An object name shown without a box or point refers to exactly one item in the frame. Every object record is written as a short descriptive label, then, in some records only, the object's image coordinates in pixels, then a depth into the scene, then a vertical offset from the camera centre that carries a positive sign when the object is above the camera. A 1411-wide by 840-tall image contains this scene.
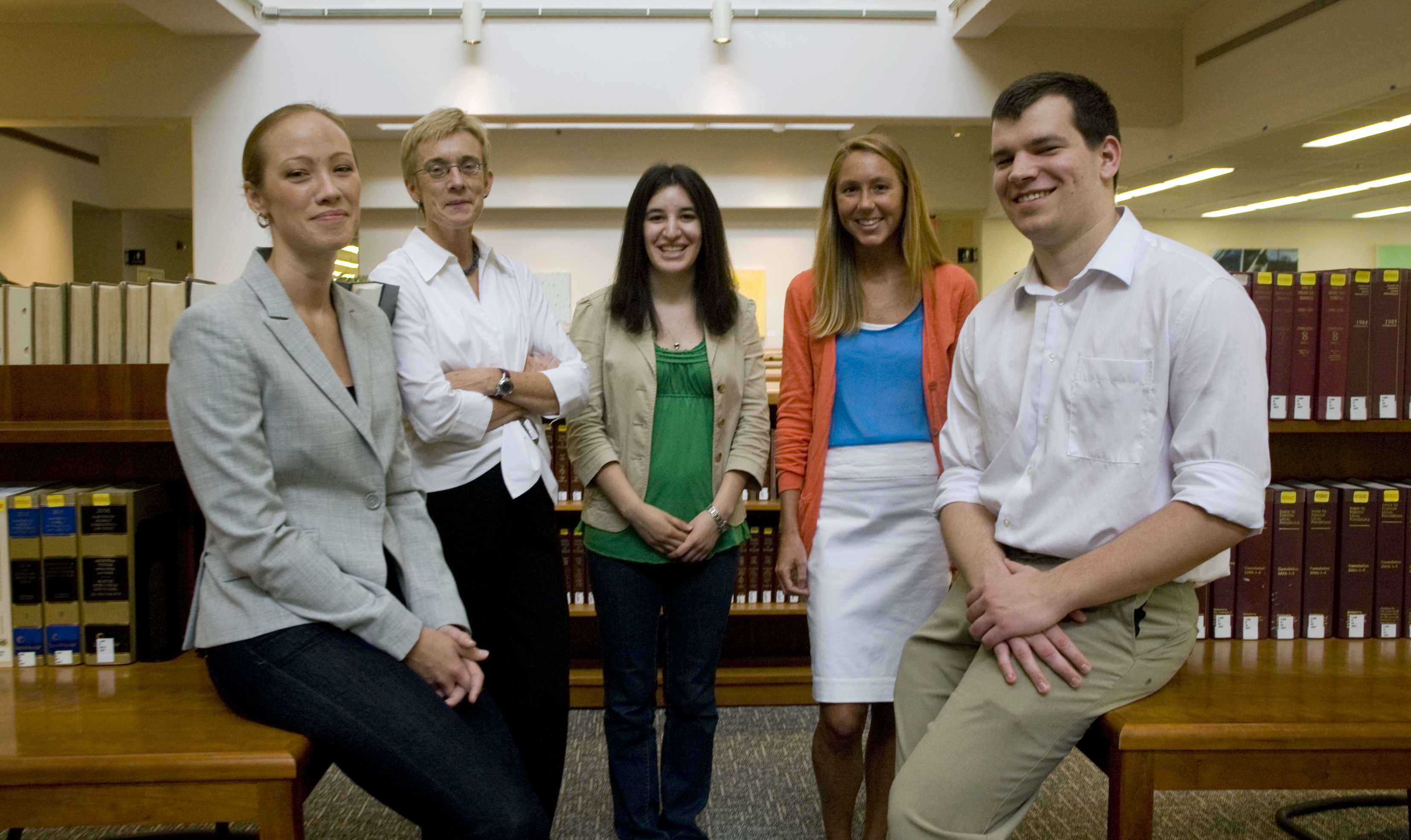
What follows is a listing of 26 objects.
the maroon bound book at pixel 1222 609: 2.12 -0.49
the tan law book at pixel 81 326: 2.05 +0.09
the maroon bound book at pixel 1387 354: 2.12 +0.08
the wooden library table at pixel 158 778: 1.42 -0.60
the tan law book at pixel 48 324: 2.04 +0.10
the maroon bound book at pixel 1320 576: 2.13 -0.42
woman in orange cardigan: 2.07 -0.15
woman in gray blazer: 1.46 -0.26
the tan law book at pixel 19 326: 2.04 +0.09
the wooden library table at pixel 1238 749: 1.50 -0.57
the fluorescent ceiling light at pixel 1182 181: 9.88 +2.28
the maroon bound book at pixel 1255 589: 2.13 -0.45
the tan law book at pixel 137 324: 2.06 +0.10
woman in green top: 2.22 -0.23
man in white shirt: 1.45 -0.15
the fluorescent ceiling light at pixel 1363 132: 7.22 +2.02
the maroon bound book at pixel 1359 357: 2.12 +0.07
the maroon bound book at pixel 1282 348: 2.12 +0.09
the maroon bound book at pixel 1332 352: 2.12 +0.08
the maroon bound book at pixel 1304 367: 2.13 +0.04
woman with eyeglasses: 1.94 -0.11
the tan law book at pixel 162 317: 2.05 +0.12
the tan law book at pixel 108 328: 2.05 +0.09
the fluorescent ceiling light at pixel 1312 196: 10.96 +2.47
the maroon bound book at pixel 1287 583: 2.13 -0.43
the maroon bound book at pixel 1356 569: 2.12 -0.40
